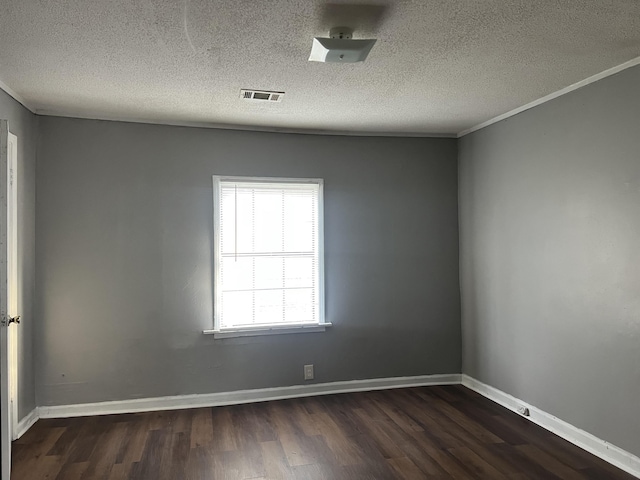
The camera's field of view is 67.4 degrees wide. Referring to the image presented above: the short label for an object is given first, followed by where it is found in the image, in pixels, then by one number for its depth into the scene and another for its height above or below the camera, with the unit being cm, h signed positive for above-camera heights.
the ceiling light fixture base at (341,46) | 229 +96
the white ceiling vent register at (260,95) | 326 +104
